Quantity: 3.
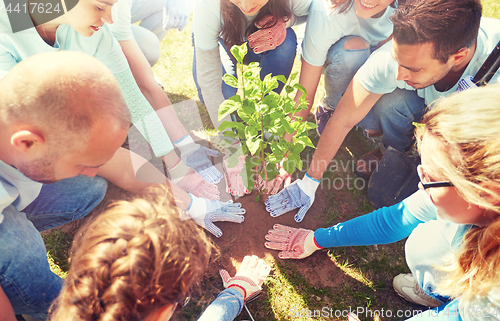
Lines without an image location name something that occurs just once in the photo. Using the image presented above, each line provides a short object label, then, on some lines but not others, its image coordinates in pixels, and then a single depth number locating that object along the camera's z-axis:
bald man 1.13
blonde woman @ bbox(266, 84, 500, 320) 1.06
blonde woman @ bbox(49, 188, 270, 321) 0.92
